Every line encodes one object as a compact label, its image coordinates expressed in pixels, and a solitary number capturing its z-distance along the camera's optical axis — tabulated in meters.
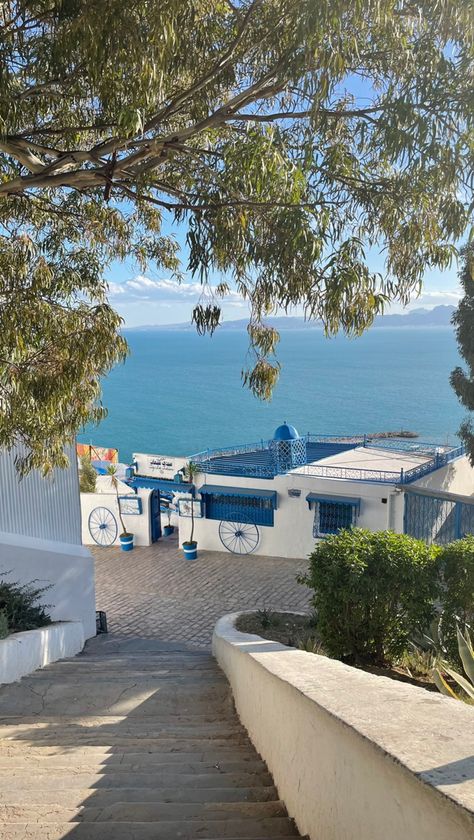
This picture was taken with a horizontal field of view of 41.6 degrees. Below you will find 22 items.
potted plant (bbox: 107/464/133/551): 19.00
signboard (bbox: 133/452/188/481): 20.50
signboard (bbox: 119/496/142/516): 19.30
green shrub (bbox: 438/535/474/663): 6.52
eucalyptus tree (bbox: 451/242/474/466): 18.67
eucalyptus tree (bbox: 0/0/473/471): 4.62
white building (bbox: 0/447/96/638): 10.12
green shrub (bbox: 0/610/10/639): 7.01
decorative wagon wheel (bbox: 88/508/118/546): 19.67
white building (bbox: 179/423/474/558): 15.38
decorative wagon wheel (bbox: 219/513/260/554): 17.66
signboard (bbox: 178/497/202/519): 18.36
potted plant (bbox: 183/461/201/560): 17.66
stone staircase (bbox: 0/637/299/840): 3.03
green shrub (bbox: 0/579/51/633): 8.05
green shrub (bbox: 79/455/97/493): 23.59
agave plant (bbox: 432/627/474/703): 4.28
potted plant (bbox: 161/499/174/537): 20.75
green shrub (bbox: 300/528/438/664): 6.48
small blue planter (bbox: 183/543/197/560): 17.64
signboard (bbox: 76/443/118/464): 33.45
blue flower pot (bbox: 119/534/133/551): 18.98
